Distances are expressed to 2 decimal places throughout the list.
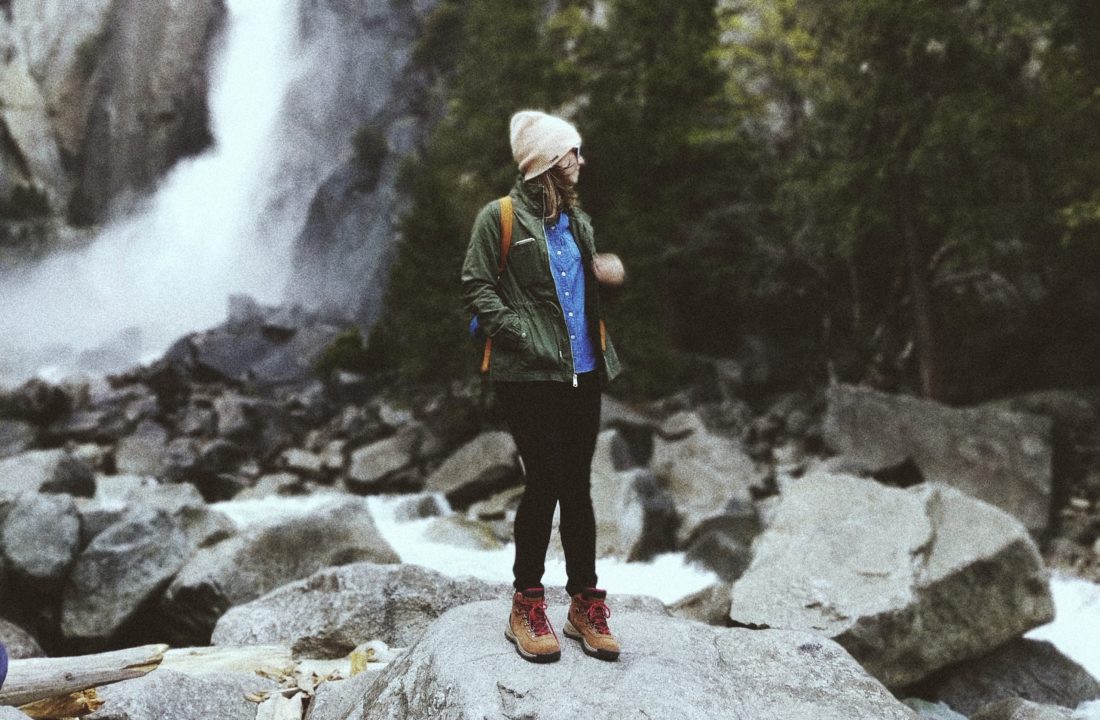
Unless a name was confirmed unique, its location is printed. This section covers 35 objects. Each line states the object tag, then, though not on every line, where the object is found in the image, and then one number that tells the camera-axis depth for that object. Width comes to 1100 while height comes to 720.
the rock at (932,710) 6.12
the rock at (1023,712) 4.57
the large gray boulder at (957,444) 11.65
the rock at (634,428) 14.84
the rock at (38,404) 22.03
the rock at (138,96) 51.09
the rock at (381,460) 16.16
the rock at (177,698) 3.97
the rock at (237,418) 20.58
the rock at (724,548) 9.54
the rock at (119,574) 7.54
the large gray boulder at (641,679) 3.11
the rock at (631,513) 10.30
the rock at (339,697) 3.95
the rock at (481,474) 14.12
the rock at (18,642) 6.37
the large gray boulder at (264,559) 7.09
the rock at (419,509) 13.28
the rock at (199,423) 21.19
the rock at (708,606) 6.82
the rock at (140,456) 17.83
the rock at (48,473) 13.02
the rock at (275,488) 16.20
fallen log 4.06
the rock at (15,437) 20.00
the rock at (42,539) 7.89
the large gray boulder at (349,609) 5.24
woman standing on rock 3.43
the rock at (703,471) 13.19
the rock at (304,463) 17.41
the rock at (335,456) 17.41
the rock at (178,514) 8.95
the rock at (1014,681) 6.29
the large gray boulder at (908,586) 6.13
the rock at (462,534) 11.19
